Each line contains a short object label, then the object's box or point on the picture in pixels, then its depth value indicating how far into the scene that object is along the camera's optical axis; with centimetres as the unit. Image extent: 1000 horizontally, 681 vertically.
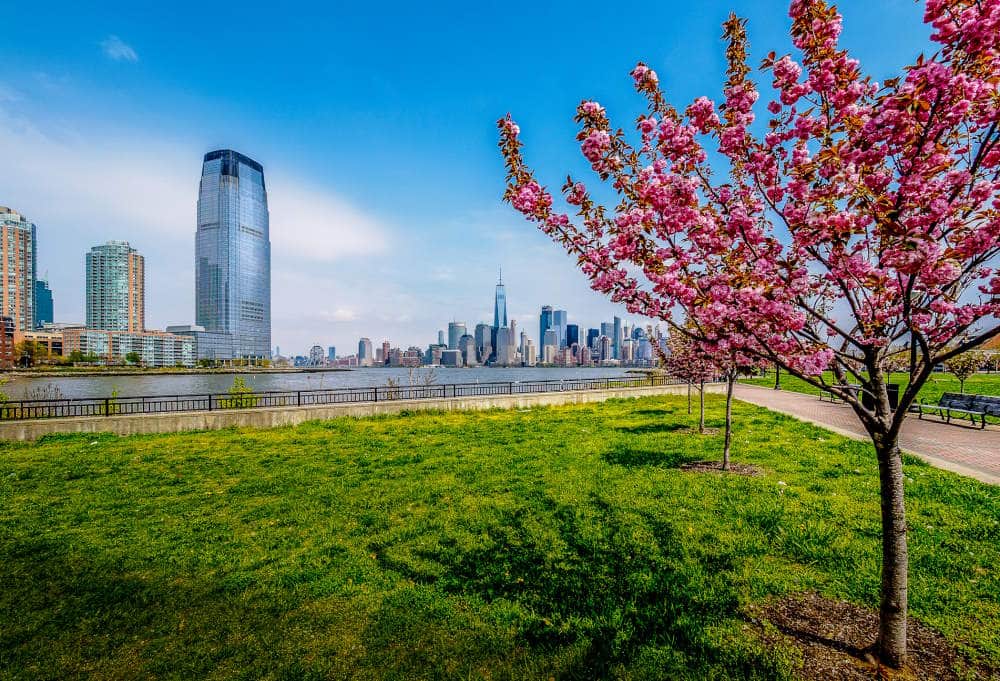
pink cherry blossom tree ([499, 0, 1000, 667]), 281
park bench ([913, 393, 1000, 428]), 1377
